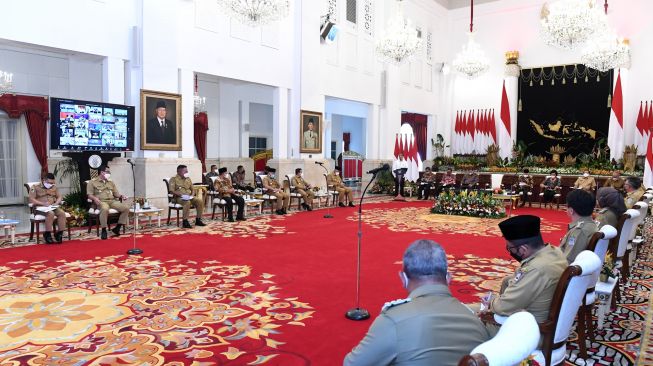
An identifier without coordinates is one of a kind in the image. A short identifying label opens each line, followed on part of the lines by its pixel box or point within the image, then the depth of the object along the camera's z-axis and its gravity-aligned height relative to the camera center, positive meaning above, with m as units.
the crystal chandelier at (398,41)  12.32 +3.34
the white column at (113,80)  9.45 +1.72
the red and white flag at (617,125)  15.62 +1.51
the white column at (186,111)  10.63 +1.25
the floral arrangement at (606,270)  3.86 -0.82
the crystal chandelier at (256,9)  8.55 +2.88
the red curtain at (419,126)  19.61 +1.79
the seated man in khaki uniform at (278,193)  11.08 -0.61
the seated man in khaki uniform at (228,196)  9.73 -0.60
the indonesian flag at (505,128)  17.95 +1.58
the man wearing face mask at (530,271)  2.52 -0.54
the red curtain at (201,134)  15.33 +1.06
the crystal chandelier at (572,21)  10.77 +3.43
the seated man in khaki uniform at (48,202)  7.09 -0.56
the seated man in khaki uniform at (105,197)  7.62 -0.52
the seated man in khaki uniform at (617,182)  11.38 -0.27
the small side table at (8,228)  6.69 -1.00
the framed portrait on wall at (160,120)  9.85 +0.97
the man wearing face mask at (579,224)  3.62 -0.41
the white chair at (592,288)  3.36 -0.88
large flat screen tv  8.19 +0.73
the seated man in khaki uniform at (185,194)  8.80 -0.52
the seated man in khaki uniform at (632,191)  6.94 -0.30
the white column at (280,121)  13.18 +1.29
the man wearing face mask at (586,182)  13.13 -0.32
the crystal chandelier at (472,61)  14.59 +3.33
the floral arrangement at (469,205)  10.95 -0.84
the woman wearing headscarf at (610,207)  4.56 -0.35
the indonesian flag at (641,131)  15.12 +1.28
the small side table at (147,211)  8.31 -0.79
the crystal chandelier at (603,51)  13.37 +3.39
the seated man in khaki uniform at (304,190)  11.88 -0.57
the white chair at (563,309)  2.34 -0.70
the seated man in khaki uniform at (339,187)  12.80 -0.51
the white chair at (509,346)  1.20 -0.47
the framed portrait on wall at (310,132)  13.60 +1.04
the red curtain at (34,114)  11.59 +1.27
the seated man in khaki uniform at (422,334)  1.51 -0.53
